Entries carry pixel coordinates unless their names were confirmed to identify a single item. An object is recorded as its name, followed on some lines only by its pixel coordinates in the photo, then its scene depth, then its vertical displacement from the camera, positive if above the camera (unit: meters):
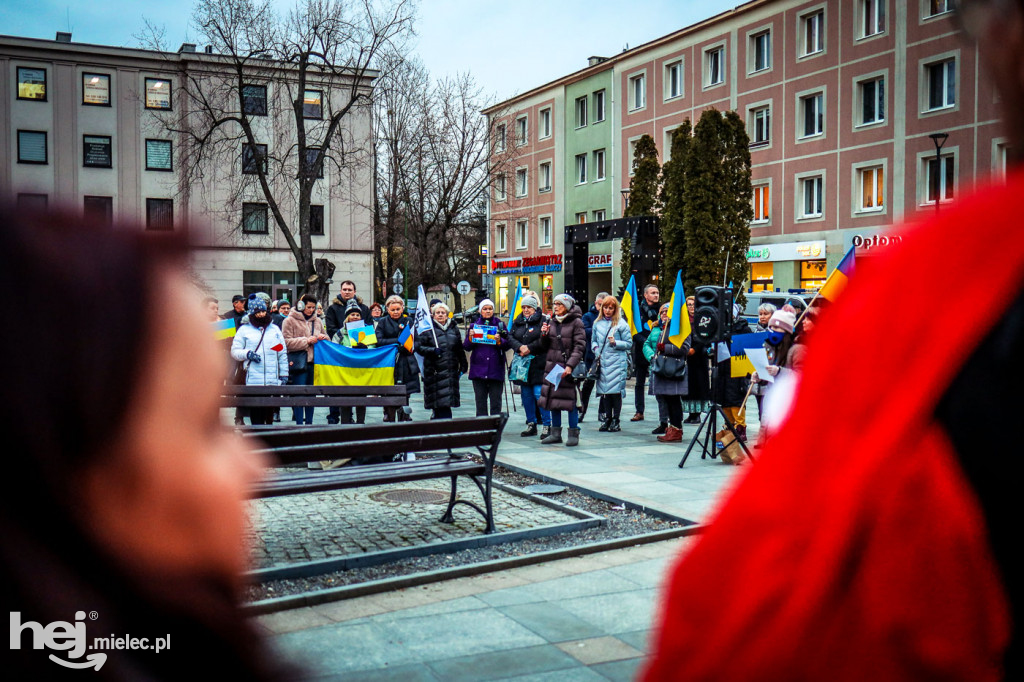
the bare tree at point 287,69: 27.00 +8.25
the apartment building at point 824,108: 30.95 +8.12
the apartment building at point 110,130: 46.56 +10.32
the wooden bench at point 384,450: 6.38 -0.90
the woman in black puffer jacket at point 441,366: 12.29 -0.51
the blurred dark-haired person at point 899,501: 0.79 -0.16
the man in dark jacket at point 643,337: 14.20 -0.16
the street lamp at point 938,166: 26.37 +4.86
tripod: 11.02 -1.05
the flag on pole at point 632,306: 14.41 +0.33
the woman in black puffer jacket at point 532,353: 13.39 -0.38
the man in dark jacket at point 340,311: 15.08 +0.32
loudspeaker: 11.41 +0.15
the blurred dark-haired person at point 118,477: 0.86 -0.15
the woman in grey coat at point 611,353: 13.41 -0.38
